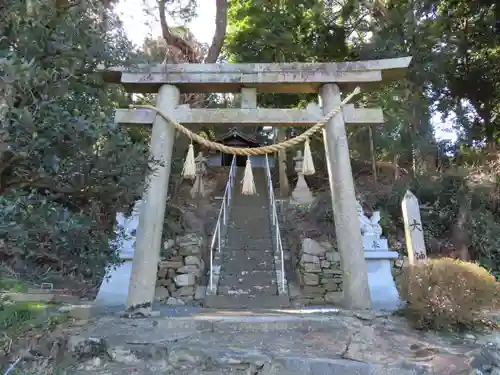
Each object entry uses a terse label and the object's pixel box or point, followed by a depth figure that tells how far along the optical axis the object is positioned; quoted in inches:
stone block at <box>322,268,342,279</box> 339.3
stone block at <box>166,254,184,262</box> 351.0
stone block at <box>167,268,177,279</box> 344.2
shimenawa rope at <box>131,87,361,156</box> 232.8
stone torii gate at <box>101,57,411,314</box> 229.6
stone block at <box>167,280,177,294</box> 337.0
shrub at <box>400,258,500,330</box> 167.8
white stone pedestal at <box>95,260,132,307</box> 269.5
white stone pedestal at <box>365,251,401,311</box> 281.9
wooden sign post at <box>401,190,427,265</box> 236.2
